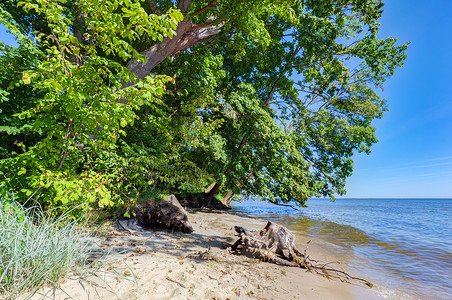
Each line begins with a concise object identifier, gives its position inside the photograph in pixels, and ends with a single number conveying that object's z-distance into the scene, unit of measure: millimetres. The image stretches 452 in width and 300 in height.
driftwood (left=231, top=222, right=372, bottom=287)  4277
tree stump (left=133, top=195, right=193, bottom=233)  6039
